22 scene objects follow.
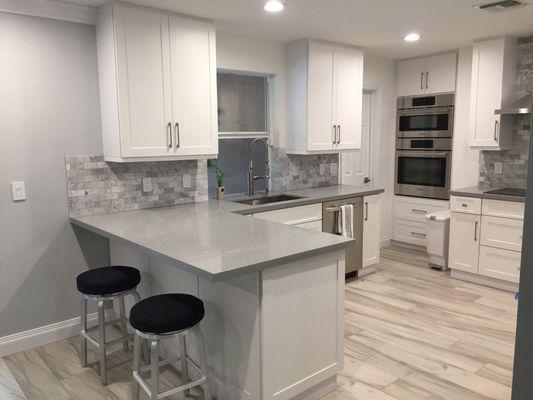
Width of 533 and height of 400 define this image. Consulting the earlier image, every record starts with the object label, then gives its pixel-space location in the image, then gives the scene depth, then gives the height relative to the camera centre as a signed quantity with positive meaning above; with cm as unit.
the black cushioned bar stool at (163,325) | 204 -84
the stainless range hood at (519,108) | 397 +30
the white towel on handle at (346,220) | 410 -73
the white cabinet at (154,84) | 298 +42
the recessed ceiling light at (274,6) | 301 +95
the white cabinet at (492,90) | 425 +50
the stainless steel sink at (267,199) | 402 -52
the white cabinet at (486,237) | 402 -91
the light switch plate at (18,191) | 292 -30
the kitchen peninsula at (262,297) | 211 -80
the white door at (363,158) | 529 -20
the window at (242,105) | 405 +36
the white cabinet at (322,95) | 415 +46
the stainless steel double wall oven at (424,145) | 511 -4
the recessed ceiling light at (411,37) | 405 +97
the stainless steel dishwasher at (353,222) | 405 -77
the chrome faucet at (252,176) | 413 -30
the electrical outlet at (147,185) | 345 -32
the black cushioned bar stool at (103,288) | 255 -83
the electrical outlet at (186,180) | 366 -30
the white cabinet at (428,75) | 496 +77
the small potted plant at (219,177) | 393 -30
